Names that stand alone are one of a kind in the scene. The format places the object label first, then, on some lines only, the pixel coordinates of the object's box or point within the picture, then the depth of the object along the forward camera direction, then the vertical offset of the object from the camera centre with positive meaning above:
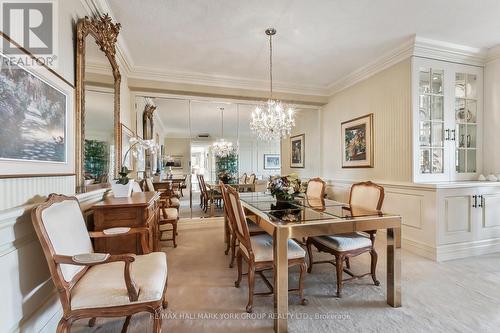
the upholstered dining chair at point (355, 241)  2.10 -0.72
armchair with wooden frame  1.25 -0.69
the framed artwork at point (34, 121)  1.19 +0.28
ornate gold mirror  1.95 +0.63
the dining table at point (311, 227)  1.67 -0.47
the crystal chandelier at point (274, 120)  3.31 +0.67
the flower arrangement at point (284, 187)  2.47 -0.22
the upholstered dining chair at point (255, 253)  1.88 -0.73
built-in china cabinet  3.26 +0.66
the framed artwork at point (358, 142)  3.93 +0.43
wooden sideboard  1.99 -0.46
